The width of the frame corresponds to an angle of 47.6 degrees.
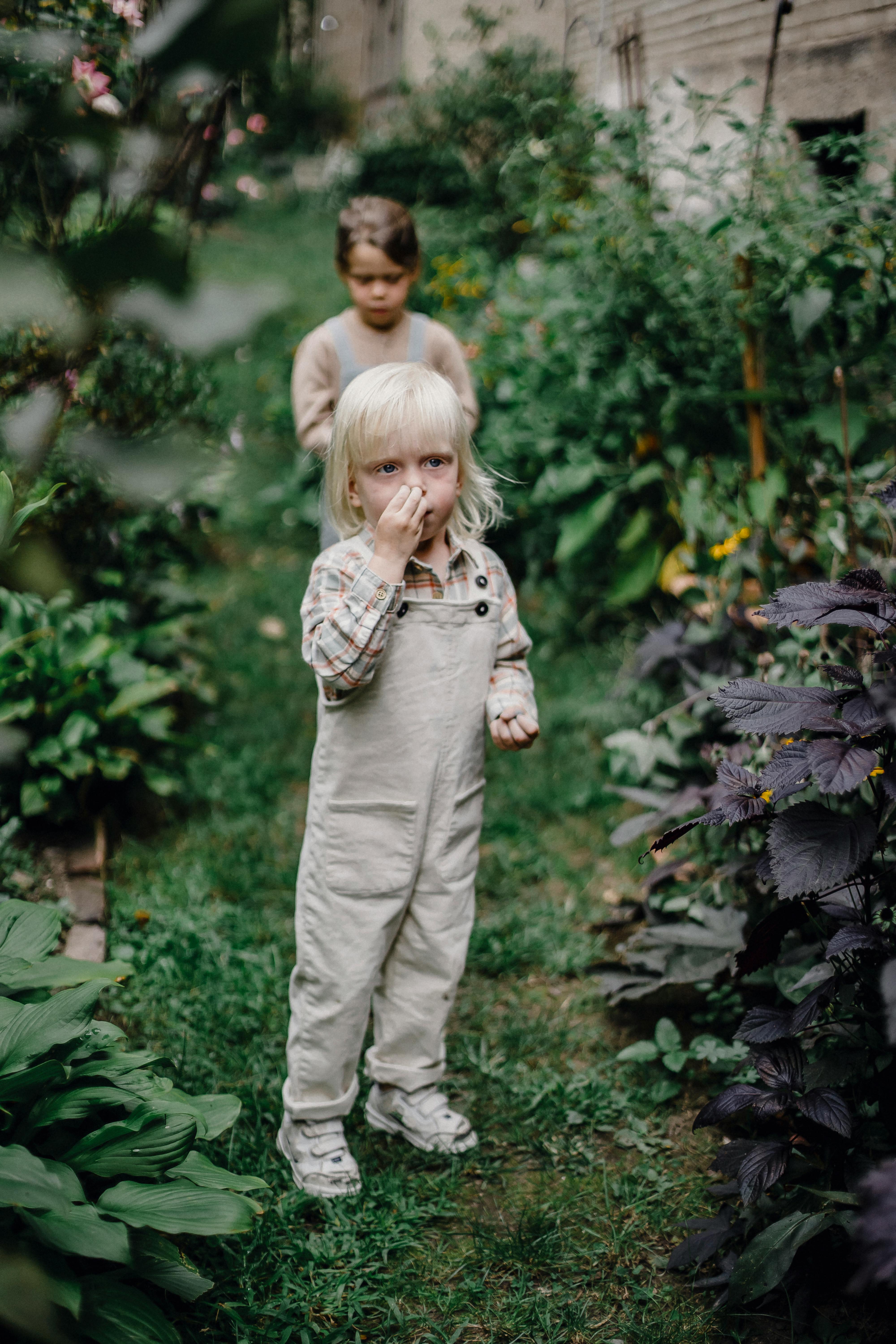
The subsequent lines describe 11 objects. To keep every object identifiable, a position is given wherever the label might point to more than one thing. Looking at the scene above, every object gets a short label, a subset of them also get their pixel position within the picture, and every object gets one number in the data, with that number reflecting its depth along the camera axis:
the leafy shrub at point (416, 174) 6.18
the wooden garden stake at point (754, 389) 3.36
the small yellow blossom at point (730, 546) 3.11
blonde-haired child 1.80
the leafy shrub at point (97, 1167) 1.37
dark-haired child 2.96
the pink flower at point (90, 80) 1.28
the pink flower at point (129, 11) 1.59
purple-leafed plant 1.51
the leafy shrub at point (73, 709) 2.89
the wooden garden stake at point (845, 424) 2.39
